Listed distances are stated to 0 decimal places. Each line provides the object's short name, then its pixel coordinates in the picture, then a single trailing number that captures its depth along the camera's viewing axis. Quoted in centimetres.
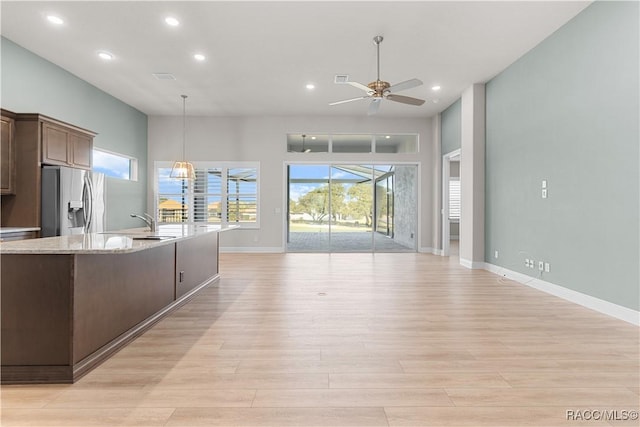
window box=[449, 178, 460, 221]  1109
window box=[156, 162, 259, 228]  823
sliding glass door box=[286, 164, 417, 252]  828
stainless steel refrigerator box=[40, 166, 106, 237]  448
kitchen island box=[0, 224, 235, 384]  201
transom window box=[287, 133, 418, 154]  818
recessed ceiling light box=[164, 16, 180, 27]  392
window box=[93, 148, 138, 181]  665
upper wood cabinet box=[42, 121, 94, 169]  449
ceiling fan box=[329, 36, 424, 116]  416
